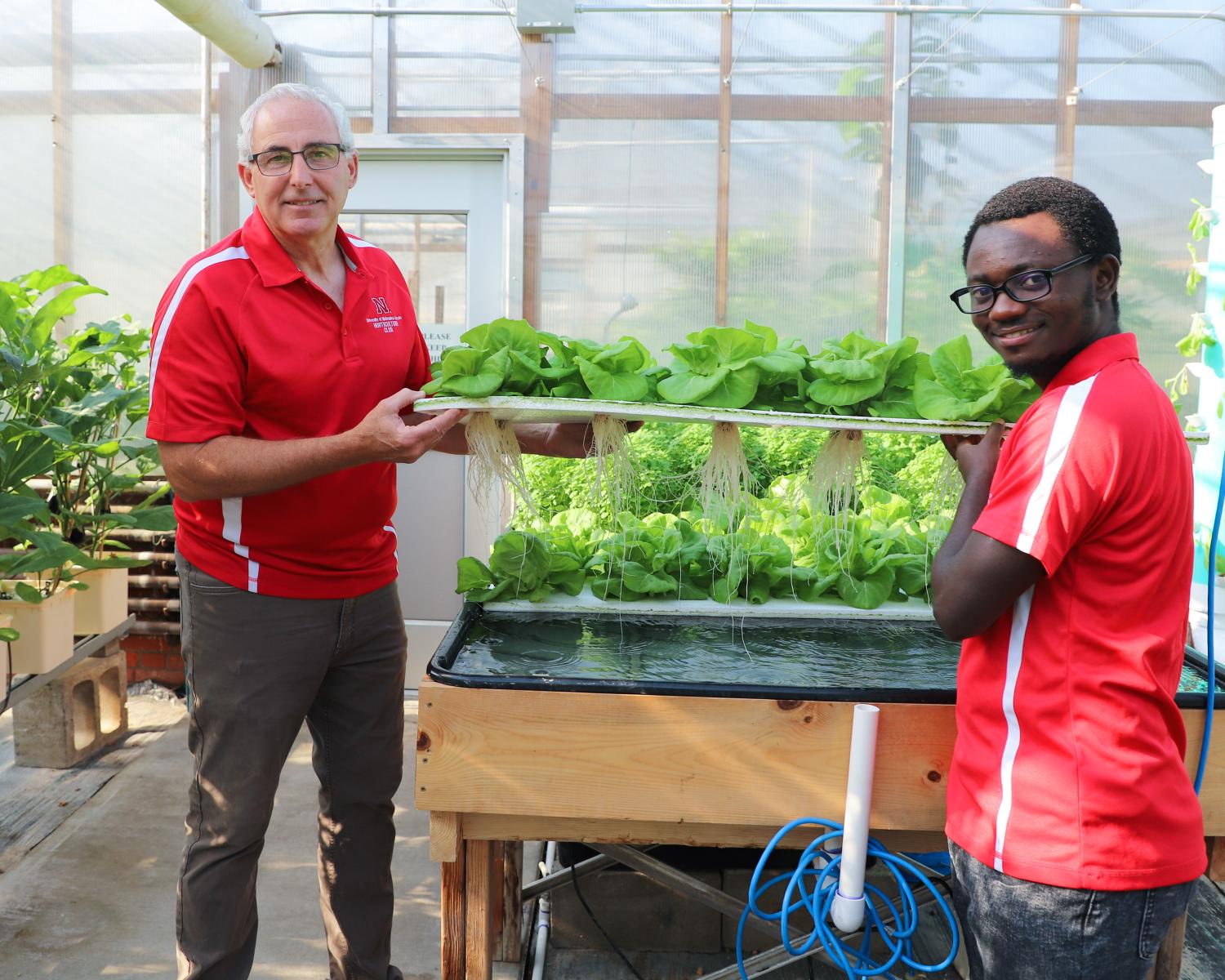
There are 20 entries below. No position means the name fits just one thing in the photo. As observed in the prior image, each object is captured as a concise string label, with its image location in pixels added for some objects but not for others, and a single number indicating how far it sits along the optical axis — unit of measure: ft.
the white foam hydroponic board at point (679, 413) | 5.57
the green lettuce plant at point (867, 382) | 5.75
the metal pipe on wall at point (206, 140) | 13.37
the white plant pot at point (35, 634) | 9.84
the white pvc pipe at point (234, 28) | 11.32
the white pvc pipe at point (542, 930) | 7.90
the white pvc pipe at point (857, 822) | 5.27
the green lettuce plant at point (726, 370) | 5.79
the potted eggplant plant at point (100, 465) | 10.70
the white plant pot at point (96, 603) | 11.62
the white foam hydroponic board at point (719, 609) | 7.27
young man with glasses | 3.93
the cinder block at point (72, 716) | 11.60
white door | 13.62
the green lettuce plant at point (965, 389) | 5.41
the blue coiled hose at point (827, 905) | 5.31
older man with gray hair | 5.70
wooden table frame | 5.49
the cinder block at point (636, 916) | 8.18
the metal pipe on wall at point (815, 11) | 12.62
